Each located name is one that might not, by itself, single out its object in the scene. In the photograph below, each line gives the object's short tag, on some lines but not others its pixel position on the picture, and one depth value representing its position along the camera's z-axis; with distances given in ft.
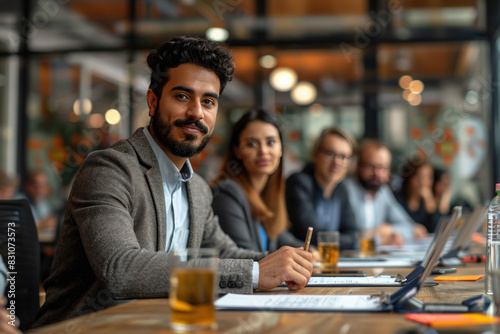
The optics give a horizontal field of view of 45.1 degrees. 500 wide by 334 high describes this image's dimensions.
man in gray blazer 5.04
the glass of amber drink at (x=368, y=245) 10.30
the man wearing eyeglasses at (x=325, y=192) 13.01
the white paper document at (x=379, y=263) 7.88
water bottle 5.26
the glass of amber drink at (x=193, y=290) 3.46
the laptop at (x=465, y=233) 8.88
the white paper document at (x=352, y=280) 5.68
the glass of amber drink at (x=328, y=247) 8.02
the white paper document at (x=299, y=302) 4.12
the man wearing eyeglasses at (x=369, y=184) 15.93
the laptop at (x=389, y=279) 4.51
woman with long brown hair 10.29
